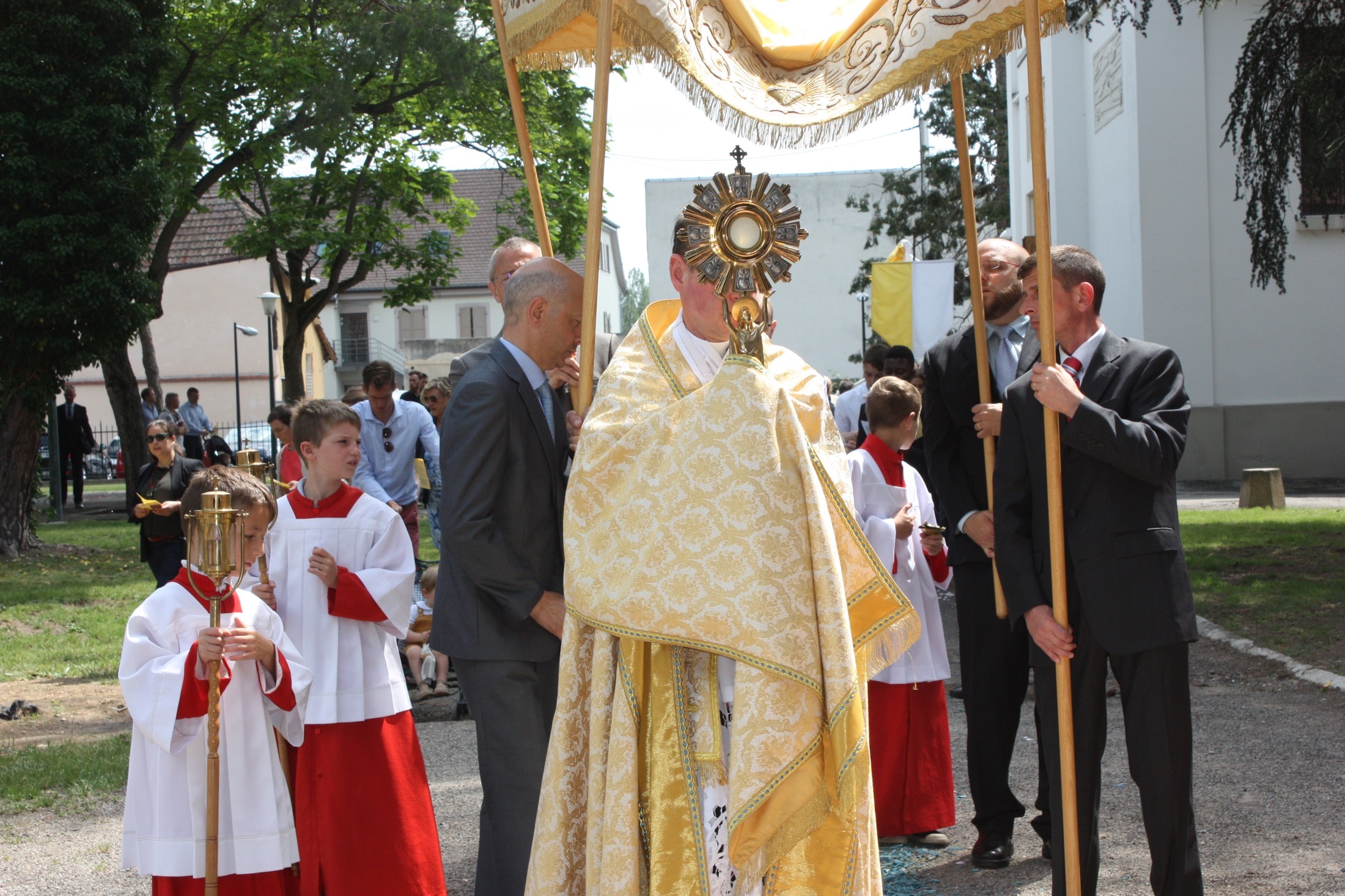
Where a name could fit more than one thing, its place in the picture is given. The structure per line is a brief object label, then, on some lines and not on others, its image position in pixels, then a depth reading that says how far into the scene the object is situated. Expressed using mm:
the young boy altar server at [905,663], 5230
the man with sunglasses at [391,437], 9461
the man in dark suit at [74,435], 22719
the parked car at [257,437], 33406
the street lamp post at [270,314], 26500
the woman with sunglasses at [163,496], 9141
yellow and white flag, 13445
